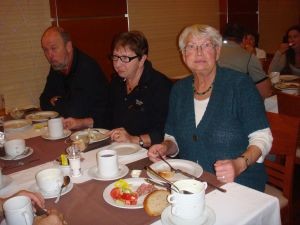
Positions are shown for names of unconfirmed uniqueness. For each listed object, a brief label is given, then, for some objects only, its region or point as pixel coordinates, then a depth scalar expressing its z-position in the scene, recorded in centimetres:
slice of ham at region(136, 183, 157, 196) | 127
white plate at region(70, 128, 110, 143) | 191
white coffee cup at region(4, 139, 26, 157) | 174
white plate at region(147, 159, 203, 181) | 137
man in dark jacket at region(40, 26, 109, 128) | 279
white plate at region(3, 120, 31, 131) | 228
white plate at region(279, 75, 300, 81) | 366
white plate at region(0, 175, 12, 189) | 142
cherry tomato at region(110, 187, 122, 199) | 124
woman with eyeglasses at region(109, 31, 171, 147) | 218
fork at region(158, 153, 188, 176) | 136
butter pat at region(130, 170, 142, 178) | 142
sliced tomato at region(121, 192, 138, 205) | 119
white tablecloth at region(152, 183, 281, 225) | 107
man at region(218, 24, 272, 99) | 304
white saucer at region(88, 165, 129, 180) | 140
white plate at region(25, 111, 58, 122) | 248
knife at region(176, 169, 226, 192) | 123
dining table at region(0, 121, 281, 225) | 109
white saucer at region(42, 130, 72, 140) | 200
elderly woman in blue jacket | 158
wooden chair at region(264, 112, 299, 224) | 177
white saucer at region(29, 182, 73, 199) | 128
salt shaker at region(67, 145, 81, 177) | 147
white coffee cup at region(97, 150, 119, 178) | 140
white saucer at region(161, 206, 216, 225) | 101
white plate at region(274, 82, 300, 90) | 317
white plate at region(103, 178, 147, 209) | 116
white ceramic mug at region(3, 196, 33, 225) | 103
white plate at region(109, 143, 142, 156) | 170
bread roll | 111
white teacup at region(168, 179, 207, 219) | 99
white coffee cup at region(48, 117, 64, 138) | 199
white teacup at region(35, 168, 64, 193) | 129
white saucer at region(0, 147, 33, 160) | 173
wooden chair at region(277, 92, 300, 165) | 234
